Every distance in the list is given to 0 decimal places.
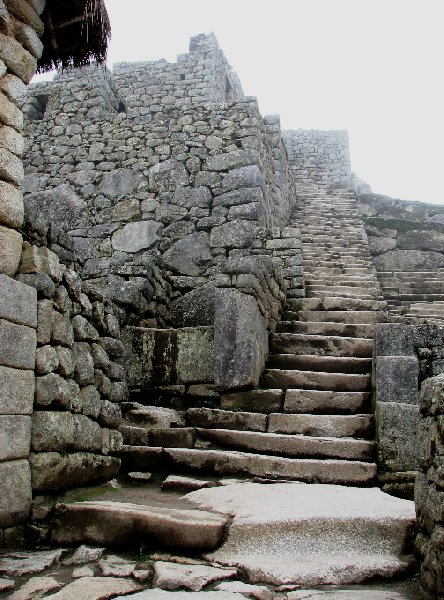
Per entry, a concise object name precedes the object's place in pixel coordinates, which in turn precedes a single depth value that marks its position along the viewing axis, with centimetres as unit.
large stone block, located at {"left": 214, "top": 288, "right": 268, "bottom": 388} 539
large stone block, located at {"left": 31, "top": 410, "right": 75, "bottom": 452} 319
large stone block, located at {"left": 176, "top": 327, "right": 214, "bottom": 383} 584
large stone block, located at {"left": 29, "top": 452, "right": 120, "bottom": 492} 317
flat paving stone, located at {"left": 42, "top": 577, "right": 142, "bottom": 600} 236
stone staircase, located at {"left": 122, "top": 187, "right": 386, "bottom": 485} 424
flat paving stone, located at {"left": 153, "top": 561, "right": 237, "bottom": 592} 250
